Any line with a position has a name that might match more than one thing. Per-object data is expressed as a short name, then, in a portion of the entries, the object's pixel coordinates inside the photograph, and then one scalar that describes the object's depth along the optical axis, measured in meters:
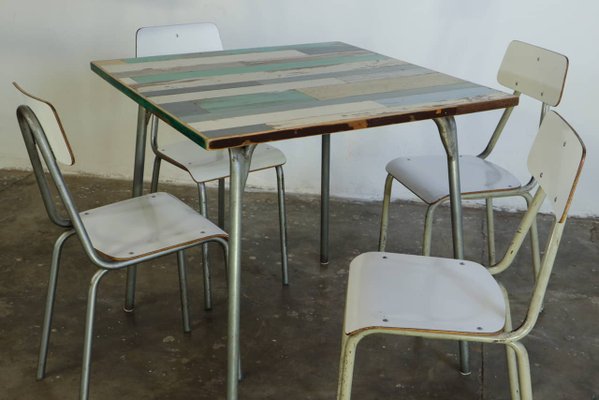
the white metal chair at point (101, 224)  1.79
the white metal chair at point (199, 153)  2.53
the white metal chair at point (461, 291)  1.64
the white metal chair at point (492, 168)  2.42
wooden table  1.86
